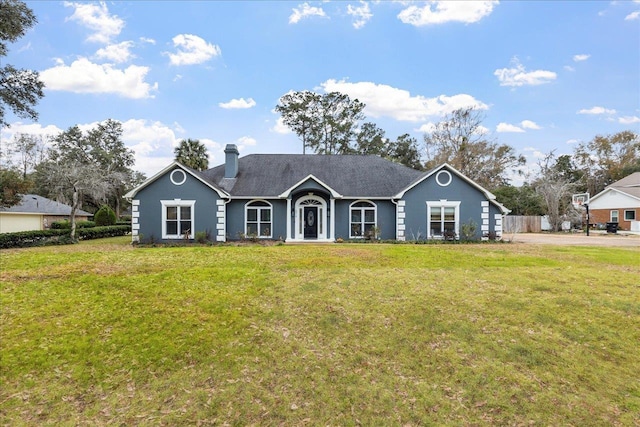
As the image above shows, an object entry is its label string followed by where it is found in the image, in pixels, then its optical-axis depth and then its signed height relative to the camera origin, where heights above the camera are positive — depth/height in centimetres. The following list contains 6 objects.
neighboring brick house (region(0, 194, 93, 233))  2697 +15
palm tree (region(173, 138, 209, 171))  2862 +543
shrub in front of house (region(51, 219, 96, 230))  2899 -77
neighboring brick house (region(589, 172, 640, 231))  3134 +78
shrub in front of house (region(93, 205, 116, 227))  3003 -16
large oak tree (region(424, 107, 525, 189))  4031 +773
